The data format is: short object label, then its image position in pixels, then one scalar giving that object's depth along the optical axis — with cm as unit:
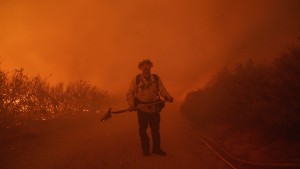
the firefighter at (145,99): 608
